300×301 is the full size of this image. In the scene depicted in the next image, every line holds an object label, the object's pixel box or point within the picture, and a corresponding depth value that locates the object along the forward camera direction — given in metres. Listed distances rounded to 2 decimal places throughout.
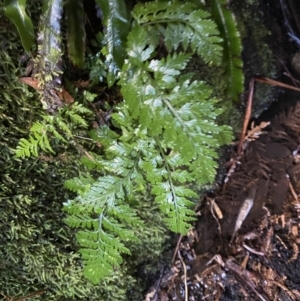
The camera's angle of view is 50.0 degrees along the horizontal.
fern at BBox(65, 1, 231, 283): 0.31
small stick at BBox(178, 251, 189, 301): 0.46
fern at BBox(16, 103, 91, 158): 0.33
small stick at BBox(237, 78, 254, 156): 0.49
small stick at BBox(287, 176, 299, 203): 0.46
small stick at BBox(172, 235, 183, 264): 0.48
